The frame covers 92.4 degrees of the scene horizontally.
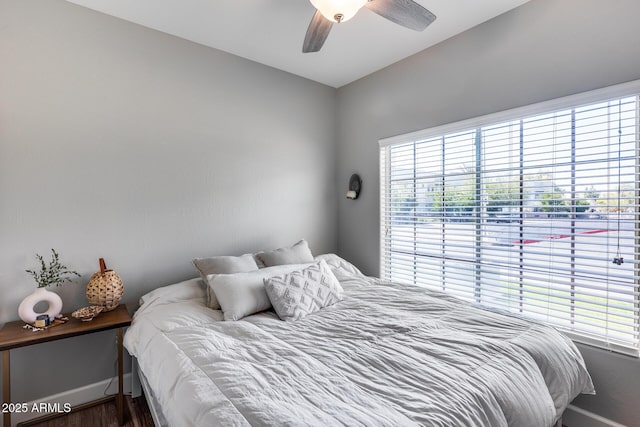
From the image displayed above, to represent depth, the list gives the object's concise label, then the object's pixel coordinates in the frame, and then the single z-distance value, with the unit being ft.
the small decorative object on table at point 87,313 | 6.25
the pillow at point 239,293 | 6.37
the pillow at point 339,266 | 9.29
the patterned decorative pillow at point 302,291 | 6.45
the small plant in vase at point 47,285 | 5.88
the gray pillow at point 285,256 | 8.38
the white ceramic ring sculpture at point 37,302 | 5.86
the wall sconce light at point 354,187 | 10.89
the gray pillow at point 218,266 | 7.30
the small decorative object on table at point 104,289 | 6.49
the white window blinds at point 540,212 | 5.83
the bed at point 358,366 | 3.49
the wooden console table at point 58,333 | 5.38
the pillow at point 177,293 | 6.91
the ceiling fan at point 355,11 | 5.12
